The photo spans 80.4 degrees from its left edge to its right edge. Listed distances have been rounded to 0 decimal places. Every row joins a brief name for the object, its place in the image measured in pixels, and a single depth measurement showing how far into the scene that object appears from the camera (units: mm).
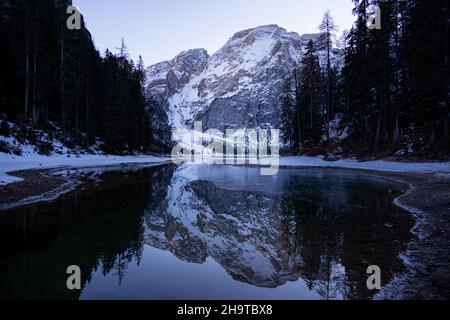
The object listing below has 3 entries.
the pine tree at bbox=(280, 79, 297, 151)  57050
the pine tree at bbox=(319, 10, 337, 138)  38781
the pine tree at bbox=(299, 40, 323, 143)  47478
